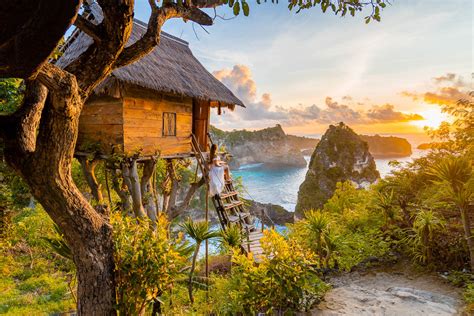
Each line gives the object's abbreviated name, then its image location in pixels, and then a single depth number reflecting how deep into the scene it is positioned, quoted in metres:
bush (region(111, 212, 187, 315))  3.52
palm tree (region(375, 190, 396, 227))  6.88
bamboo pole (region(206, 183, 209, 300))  5.11
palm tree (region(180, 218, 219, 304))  5.07
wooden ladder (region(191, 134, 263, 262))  9.19
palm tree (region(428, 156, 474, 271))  4.75
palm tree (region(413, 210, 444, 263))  5.51
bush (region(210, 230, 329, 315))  3.82
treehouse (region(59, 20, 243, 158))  7.27
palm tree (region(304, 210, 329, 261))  5.71
